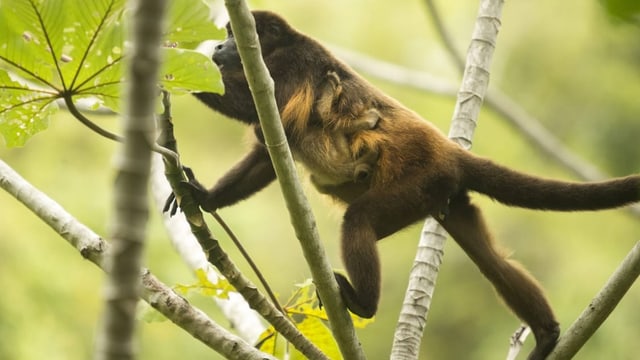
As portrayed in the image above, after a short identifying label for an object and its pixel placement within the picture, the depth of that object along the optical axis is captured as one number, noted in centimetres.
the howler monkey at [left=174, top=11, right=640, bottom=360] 743
